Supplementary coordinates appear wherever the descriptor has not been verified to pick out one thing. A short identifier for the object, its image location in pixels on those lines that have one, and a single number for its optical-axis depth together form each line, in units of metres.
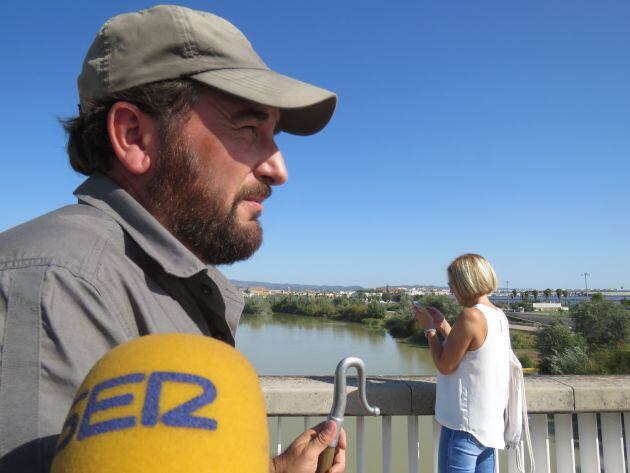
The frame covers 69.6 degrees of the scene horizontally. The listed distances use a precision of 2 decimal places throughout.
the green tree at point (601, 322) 29.67
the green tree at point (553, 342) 18.50
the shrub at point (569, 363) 14.16
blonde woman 2.63
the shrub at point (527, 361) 22.95
